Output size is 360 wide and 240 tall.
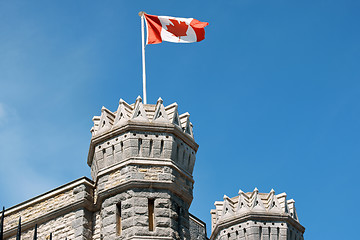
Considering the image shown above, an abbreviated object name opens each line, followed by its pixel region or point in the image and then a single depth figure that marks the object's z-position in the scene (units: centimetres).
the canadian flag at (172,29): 3095
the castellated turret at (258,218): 3134
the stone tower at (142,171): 2458
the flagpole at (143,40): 2801
